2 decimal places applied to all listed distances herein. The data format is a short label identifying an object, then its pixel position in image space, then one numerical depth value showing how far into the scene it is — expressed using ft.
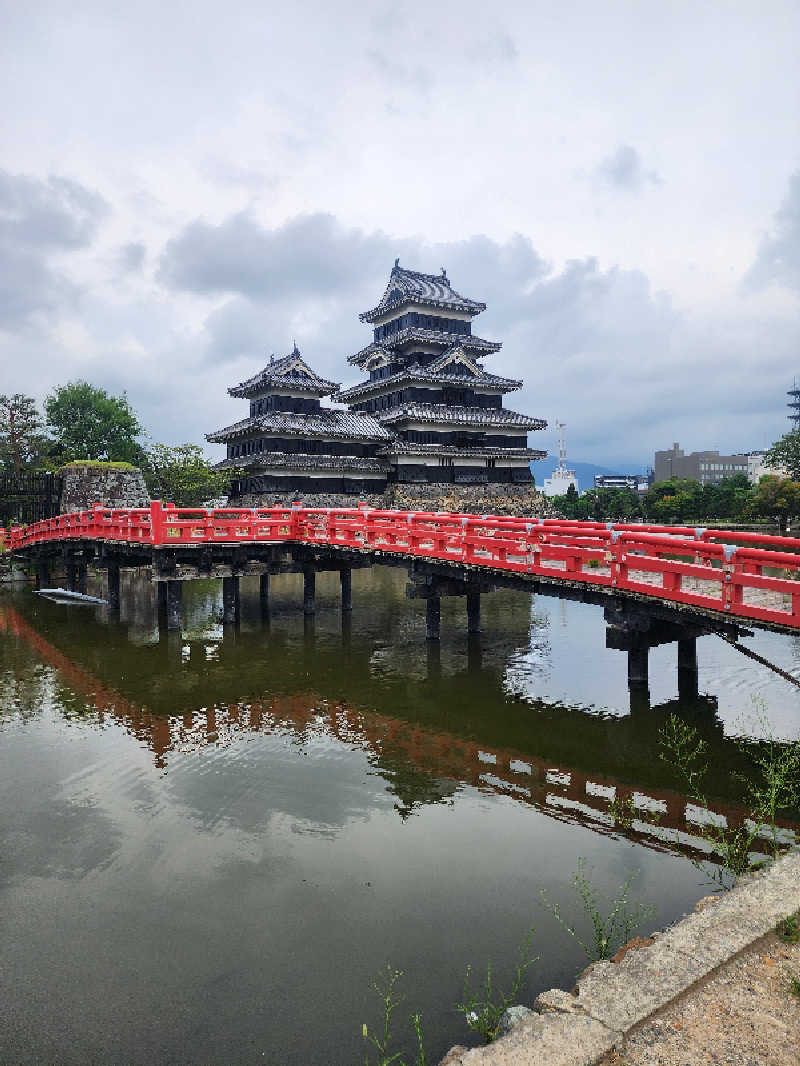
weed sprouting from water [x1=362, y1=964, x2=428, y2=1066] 15.28
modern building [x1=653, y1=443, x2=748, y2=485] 435.53
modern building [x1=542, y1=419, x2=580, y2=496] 519.19
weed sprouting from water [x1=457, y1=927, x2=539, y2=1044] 15.64
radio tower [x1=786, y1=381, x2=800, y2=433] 518.78
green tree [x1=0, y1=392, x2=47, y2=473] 148.46
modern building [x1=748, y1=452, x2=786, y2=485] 349.20
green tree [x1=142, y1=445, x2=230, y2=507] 137.59
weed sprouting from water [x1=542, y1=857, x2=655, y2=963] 18.95
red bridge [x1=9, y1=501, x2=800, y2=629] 32.58
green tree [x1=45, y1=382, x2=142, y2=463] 181.78
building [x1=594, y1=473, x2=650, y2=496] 569.64
